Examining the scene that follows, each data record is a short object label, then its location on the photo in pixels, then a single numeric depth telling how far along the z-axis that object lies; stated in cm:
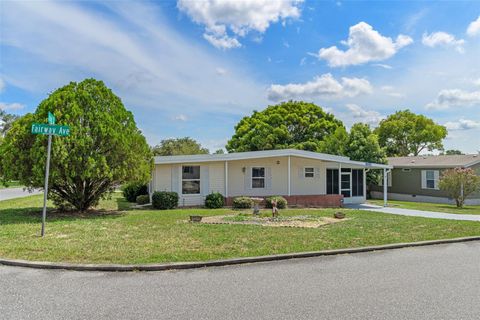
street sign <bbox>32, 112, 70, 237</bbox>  792
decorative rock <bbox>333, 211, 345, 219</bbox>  1222
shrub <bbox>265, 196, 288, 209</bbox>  1644
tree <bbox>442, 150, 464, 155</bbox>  5728
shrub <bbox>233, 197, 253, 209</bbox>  1603
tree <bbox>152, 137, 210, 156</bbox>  3950
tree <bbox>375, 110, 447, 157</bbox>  4134
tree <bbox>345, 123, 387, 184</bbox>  2464
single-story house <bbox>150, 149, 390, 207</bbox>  1714
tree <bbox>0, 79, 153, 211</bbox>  1150
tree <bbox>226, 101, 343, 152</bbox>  3681
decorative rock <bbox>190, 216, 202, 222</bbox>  1109
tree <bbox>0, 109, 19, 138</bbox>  5249
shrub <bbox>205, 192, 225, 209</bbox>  1627
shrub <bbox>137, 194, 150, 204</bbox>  1833
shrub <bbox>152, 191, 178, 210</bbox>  1561
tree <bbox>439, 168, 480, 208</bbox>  1836
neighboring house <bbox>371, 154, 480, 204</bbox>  2232
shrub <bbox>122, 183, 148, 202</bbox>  2039
